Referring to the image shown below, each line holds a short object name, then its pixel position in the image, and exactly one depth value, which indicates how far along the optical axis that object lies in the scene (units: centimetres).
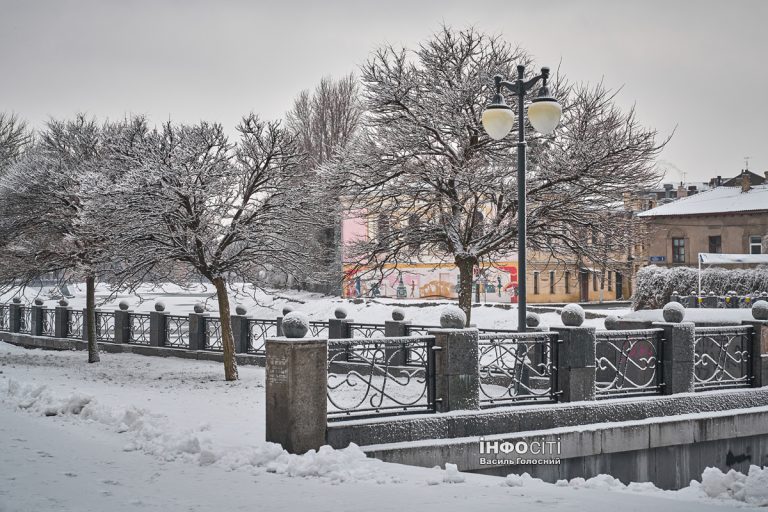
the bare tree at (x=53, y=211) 2058
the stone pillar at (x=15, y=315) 2980
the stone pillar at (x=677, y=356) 1177
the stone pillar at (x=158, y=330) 2350
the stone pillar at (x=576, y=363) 1084
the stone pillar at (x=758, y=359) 1280
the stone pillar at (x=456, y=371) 990
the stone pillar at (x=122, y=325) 2498
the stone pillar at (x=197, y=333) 2197
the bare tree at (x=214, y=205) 1638
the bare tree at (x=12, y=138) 3739
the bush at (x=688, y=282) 3119
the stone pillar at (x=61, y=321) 2736
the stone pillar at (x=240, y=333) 2070
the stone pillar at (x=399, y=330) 1711
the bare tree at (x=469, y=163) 1825
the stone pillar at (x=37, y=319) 2838
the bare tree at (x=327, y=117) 5009
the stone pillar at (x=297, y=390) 863
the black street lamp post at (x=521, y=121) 1115
